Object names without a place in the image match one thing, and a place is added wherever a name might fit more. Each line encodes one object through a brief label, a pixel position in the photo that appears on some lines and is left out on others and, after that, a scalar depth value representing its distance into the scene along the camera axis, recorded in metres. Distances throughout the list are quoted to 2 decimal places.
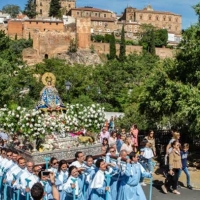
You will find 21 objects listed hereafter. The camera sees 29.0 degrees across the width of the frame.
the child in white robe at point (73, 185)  7.62
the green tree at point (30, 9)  96.94
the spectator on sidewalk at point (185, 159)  11.05
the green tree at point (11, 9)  106.38
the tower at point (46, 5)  110.31
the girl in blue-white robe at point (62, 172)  8.01
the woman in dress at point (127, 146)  11.74
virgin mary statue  15.29
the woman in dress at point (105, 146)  11.74
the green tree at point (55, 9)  92.50
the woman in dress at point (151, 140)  12.80
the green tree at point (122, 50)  67.51
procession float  11.16
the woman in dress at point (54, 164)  8.49
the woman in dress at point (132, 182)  8.37
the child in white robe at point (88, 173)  8.16
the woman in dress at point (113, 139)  13.07
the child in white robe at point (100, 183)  7.80
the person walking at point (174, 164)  10.54
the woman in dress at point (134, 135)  14.19
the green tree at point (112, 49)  72.31
